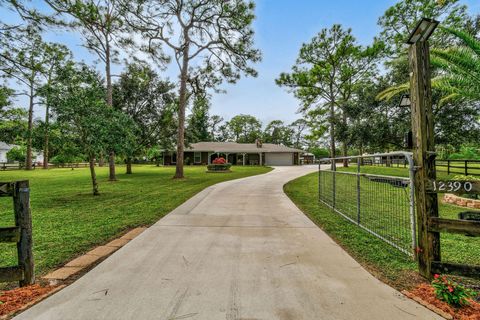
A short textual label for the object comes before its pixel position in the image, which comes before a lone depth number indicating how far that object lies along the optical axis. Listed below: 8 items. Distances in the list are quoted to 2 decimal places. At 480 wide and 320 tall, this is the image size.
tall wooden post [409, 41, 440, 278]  2.43
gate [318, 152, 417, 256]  3.22
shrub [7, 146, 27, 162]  34.03
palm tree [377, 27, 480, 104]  5.34
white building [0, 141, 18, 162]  39.76
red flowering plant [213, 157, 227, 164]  20.44
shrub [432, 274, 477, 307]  1.94
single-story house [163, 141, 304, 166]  33.66
